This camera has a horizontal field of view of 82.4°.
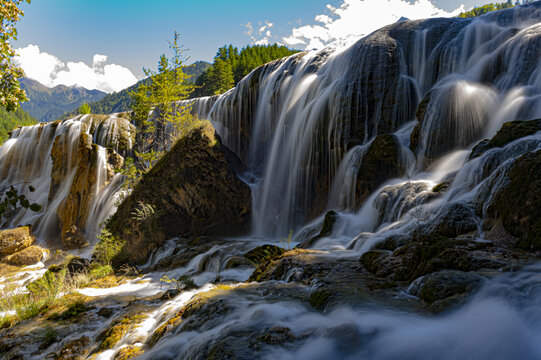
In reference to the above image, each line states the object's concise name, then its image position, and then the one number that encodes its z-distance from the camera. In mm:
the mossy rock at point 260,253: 7134
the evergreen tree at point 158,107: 14453
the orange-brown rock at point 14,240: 17647
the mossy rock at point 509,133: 6027
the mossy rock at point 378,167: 9195
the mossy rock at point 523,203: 3612
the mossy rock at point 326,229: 8098
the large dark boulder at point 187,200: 11711
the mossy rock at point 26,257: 17469
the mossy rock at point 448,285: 2770
